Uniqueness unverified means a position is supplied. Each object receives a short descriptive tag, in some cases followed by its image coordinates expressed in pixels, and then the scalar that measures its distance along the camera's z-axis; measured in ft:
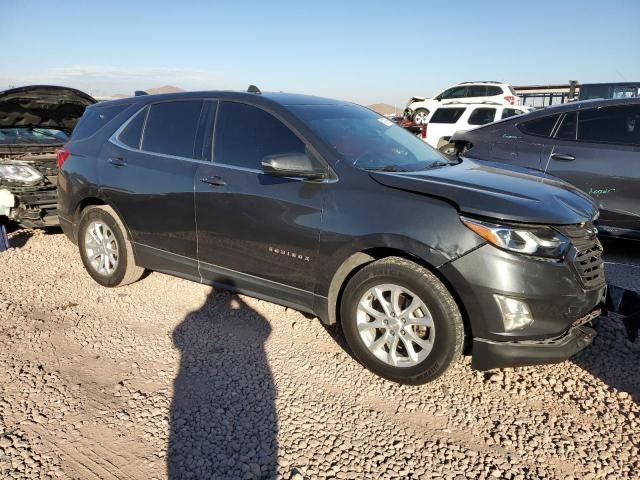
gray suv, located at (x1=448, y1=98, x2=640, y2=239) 15.90
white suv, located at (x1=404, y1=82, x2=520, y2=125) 61.72
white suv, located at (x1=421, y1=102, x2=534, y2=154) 44.04
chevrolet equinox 8.66
